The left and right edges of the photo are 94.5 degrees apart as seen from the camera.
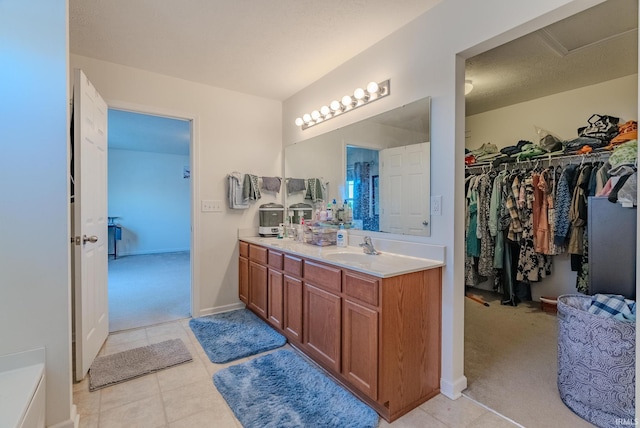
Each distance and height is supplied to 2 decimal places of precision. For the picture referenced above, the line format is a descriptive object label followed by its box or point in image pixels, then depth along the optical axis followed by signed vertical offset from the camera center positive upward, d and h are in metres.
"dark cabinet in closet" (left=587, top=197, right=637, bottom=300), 1.66 -0.21
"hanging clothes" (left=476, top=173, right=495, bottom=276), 3.42 -0.19
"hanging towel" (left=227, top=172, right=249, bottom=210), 3.14 +0.20
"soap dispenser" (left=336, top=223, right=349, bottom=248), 2.51 -0.25
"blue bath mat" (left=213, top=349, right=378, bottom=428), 1.53 -1.09
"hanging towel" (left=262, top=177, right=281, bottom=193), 3.38 +0.30
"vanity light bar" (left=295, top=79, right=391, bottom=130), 2.22 +0.91
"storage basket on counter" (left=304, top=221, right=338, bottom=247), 2.59 -0.21
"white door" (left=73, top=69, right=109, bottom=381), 1.90 -0.09
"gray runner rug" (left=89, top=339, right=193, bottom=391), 1.94 -1.11
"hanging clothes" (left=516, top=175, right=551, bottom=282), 3.09 -0.46
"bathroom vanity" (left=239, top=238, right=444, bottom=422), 1.55 -0.66
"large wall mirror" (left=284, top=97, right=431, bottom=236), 1.97 +0.33
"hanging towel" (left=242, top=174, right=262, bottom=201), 3.20 +0.23
